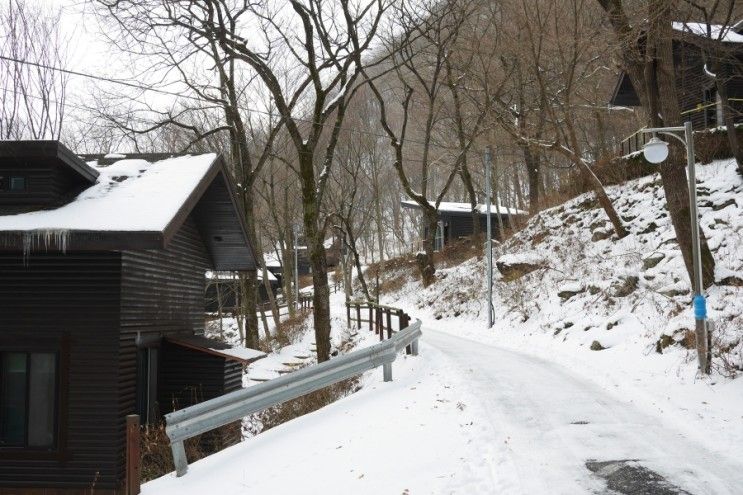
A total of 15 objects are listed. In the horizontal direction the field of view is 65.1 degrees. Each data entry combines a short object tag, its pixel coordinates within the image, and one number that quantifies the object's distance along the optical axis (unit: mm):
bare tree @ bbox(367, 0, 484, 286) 22969
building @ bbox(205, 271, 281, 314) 48000
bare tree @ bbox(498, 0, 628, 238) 21125
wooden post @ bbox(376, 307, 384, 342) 20431
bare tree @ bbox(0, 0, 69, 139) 17953
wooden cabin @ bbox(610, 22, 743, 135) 22750
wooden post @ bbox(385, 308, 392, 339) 18562
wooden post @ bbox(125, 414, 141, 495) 6426
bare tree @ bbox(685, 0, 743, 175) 17266
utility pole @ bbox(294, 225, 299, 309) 41534
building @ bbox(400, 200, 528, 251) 44969
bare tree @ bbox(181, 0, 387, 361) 18031
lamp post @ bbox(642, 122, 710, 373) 9555
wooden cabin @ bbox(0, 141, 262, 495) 9047
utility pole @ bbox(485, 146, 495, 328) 21422
